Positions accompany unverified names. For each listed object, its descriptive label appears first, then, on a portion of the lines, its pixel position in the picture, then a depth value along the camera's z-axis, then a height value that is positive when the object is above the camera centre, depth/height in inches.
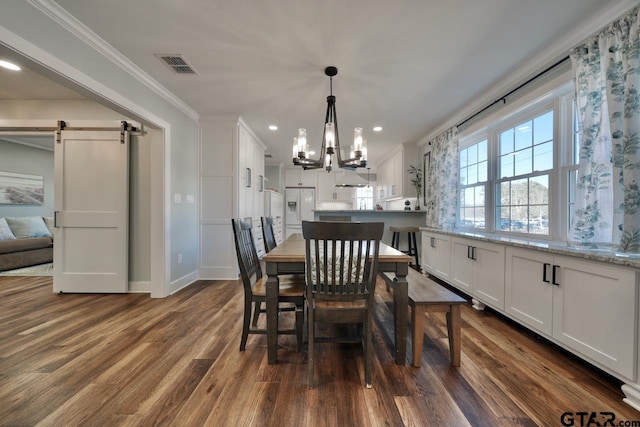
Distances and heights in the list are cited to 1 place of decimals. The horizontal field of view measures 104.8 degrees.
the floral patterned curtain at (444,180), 144.6 +20.5
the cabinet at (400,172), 196.5 +35.8
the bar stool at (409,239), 169.5 -19.0
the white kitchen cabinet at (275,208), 231.6 +4.1
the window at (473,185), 129.7 +16.2
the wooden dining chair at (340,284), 53.8 -17.2
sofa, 157.4 -21.7
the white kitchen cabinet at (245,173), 152.7 +26.0
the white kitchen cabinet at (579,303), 53.6 -23.6
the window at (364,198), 302.7 +18.1
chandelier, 93.7 +26.0
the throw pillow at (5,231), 163.4 -14.6
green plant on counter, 191.5 +26.7
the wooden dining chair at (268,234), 100.6 -9.3
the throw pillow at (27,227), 175.2 -12.3
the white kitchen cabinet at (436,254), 131.4 -24.2
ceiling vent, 89.7 +56.8
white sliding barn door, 119.9 -1.7
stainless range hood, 231.0 +29.8
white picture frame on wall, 189.8 +17.3
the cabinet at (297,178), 292.2 +40.8
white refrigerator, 292.7 +7.2
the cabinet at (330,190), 292.5 +26.9
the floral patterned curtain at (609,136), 59.1 +20.4
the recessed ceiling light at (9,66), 93.0 +55.2
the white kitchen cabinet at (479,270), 93.3 -24.2
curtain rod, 83.4 +51.0
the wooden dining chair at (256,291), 69.4 -23.0
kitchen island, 182.9 -3.1
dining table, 65.9 -20.6
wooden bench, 64.6 -27.9
